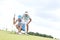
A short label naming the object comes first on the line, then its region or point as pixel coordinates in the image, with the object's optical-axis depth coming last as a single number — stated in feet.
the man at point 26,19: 41.60
